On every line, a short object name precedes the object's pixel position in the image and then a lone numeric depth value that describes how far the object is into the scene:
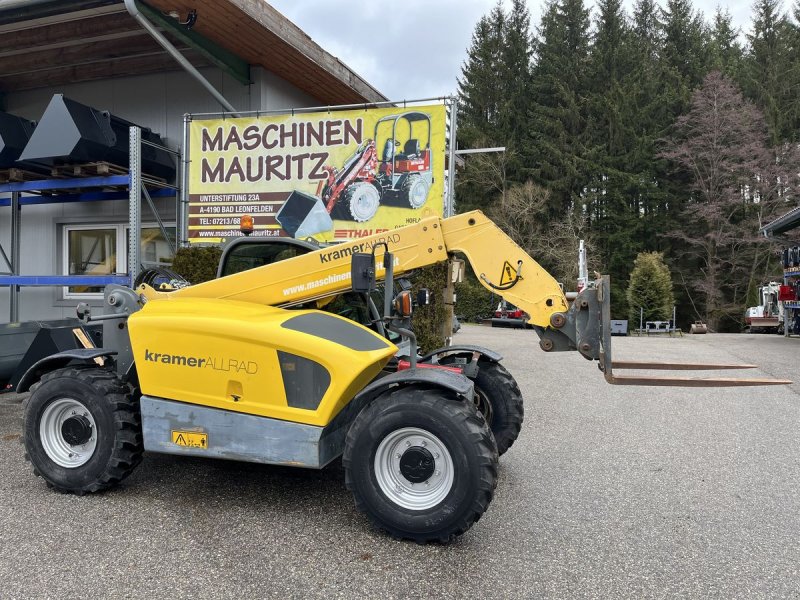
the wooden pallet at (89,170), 8.44
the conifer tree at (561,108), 34.72
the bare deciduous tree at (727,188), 29.38
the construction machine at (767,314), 23.56
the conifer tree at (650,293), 23.25
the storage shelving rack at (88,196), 8.25
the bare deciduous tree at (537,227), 30.36
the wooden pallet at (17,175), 9.01
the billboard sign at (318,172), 8.20
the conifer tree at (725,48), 34.50
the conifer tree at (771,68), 33.19
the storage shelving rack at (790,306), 16.50
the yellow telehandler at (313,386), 3.28
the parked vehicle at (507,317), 22.47
